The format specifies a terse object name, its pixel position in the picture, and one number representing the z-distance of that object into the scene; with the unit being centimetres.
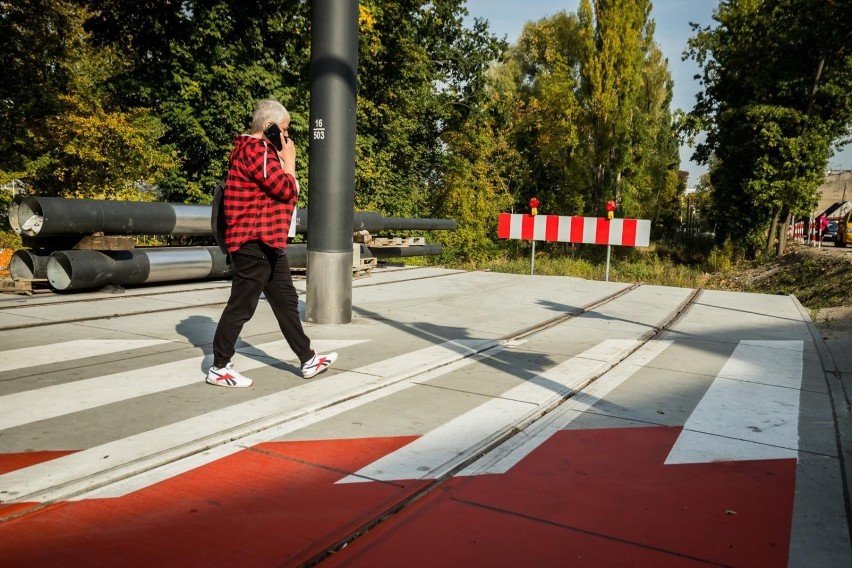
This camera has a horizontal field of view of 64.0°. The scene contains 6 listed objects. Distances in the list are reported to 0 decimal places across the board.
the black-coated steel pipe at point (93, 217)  816
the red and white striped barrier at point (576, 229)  1406
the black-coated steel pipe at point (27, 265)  862
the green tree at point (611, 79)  2911
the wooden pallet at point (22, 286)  845
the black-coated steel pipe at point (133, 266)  852
